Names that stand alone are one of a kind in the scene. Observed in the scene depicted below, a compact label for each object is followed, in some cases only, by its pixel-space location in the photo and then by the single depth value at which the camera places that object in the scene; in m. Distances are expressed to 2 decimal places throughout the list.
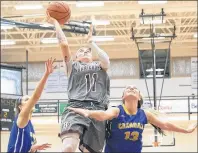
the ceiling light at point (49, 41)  19.58
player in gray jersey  4.43
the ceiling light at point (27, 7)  14.77
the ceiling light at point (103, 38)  19.17
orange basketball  4.96
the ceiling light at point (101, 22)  16.80
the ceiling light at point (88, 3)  14.60
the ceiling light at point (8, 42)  19.97
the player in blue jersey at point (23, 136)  4.64
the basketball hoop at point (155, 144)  13.52
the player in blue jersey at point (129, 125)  4.46
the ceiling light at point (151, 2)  14.12
